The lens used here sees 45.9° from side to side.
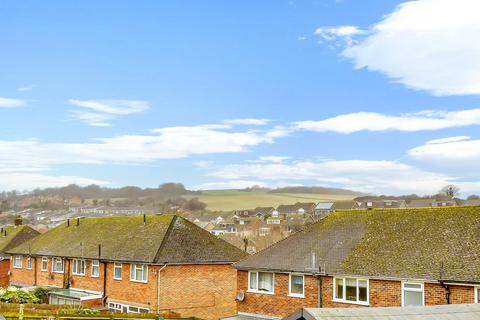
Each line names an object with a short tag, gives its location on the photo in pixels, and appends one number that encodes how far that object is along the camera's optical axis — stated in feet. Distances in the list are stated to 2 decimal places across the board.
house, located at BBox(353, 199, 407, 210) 458.29
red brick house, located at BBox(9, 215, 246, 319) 116.26
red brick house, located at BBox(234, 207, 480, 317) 74.95
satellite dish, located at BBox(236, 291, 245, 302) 96.84
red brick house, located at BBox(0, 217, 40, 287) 173.99
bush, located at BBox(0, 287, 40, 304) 125.29
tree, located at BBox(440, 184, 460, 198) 438.40
